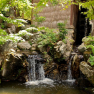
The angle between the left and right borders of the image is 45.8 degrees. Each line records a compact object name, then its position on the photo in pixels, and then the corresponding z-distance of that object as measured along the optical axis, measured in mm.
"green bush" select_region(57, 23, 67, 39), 10008
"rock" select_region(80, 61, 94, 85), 6251
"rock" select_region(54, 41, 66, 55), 8661
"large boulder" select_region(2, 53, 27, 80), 7664
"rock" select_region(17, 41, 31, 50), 10148
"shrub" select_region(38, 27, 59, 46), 9523
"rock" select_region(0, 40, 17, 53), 7785
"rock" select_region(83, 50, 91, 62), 7235
